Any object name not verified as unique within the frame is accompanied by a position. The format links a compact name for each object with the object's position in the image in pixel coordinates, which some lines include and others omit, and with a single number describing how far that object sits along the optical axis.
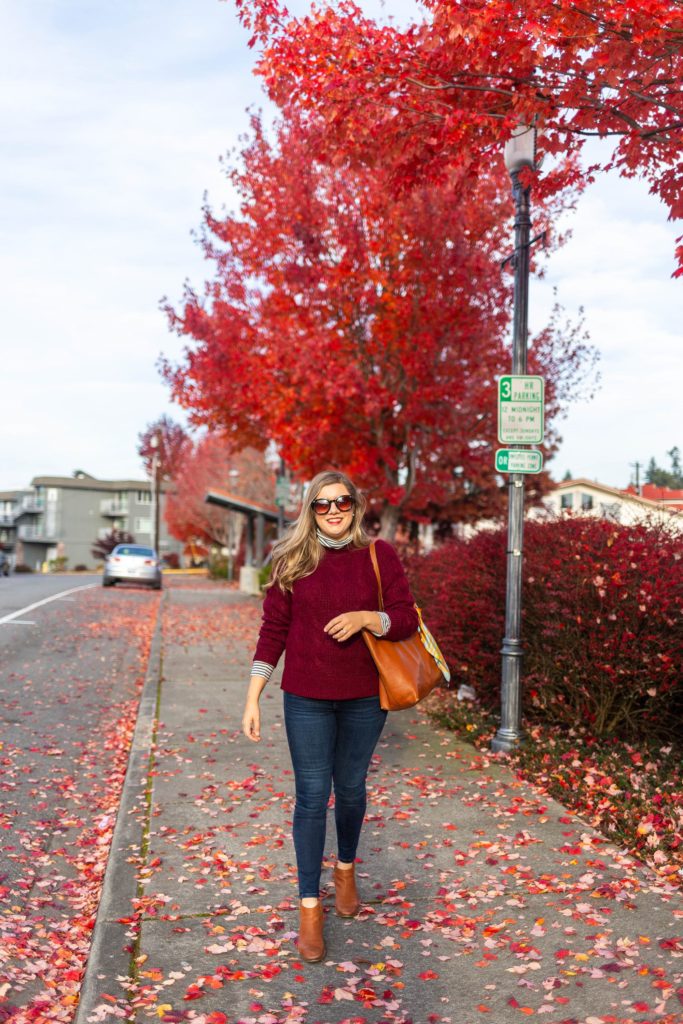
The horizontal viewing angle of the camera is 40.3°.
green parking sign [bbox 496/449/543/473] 7.37
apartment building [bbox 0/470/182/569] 93.88
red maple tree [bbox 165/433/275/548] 45.72
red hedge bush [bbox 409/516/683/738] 6.56
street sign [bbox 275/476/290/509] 23.58
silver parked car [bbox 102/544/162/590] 30.55
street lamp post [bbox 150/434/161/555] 60.06
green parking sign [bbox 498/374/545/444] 7.42
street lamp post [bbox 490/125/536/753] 7.30
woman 3.93
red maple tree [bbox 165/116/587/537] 15.38
